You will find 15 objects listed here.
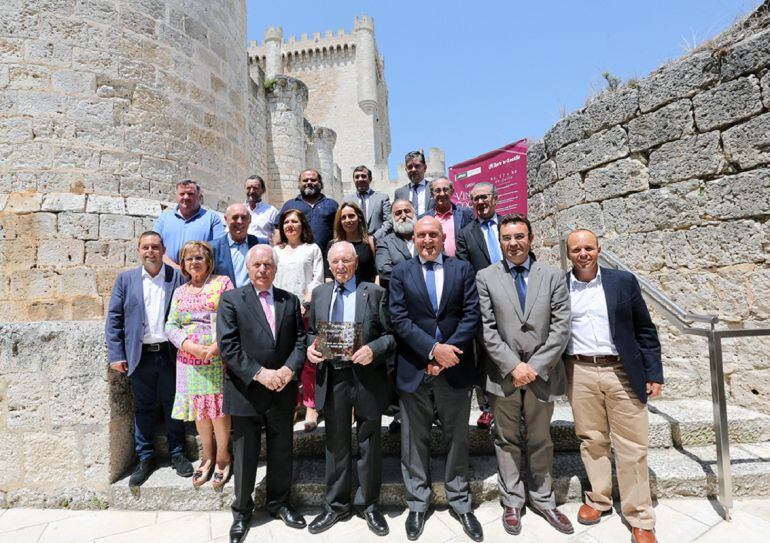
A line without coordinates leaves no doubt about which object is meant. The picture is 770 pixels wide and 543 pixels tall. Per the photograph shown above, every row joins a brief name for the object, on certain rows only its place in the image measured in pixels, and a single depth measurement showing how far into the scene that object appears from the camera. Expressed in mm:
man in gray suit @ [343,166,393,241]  4125
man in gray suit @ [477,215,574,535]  2646
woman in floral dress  2889
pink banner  5496
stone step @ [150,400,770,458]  3287
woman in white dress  3295
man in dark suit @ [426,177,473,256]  3609
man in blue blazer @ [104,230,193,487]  3072
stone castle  3062
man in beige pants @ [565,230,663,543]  2557
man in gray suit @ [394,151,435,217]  4125
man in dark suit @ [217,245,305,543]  2674
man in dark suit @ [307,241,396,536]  2730
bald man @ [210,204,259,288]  3379
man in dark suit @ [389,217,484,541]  2713
